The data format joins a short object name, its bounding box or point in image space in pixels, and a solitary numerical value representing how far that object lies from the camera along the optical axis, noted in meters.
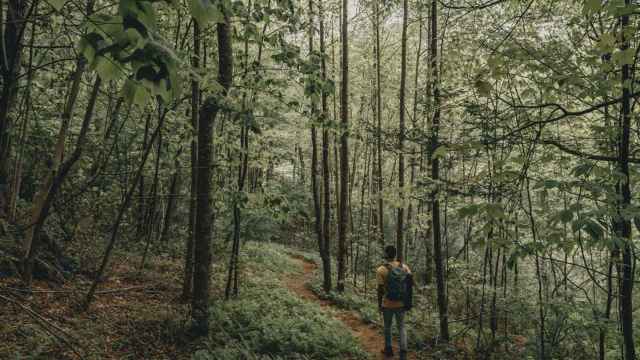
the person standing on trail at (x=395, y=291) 7.67
